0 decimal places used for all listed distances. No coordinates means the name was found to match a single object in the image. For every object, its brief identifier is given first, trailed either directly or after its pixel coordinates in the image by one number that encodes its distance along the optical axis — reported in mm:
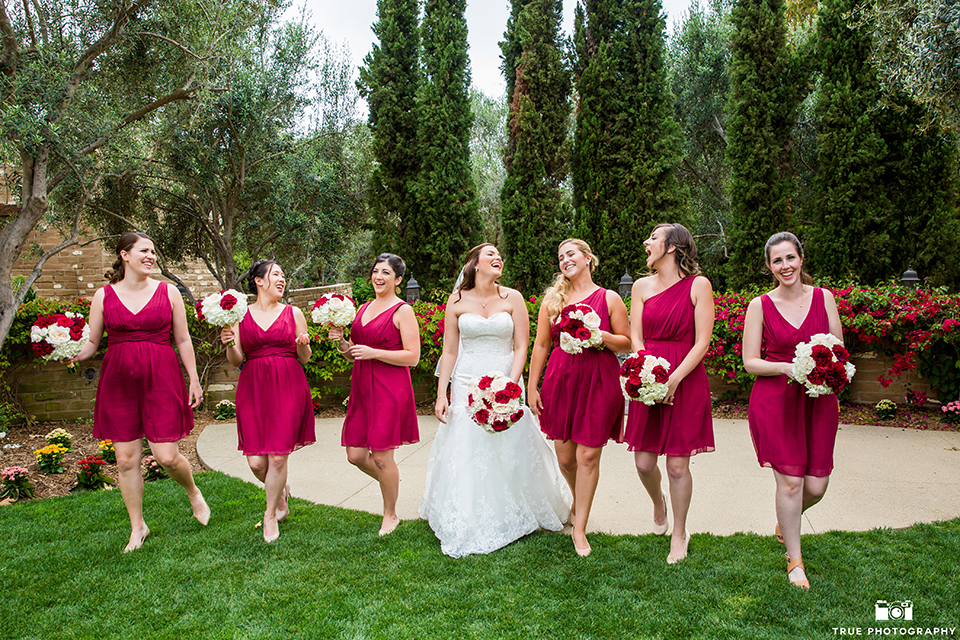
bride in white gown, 3545
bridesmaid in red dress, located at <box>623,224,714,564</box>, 3154
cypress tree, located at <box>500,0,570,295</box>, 11258
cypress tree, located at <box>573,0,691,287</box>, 10570
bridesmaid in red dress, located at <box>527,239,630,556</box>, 3418
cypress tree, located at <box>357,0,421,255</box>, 11781
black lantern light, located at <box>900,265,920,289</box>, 7281
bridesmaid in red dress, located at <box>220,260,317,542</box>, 3676
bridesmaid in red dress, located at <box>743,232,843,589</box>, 2930
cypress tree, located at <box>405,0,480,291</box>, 11500
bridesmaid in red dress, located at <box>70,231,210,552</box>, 3625
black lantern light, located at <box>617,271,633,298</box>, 7595
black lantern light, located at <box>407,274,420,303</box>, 8706
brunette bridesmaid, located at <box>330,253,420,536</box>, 3727
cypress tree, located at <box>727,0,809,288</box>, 9969
